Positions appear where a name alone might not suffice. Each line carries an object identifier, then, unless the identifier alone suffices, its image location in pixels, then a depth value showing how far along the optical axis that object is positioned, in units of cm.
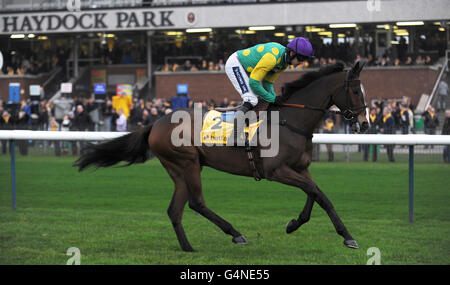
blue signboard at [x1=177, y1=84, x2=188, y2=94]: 2432
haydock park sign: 2664
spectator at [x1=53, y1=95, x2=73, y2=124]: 2259
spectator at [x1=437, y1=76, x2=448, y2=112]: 2294
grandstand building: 2408
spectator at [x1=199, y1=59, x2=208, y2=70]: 2641
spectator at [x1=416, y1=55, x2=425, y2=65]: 2411
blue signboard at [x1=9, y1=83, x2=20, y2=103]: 2334
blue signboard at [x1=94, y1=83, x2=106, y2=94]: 2639
